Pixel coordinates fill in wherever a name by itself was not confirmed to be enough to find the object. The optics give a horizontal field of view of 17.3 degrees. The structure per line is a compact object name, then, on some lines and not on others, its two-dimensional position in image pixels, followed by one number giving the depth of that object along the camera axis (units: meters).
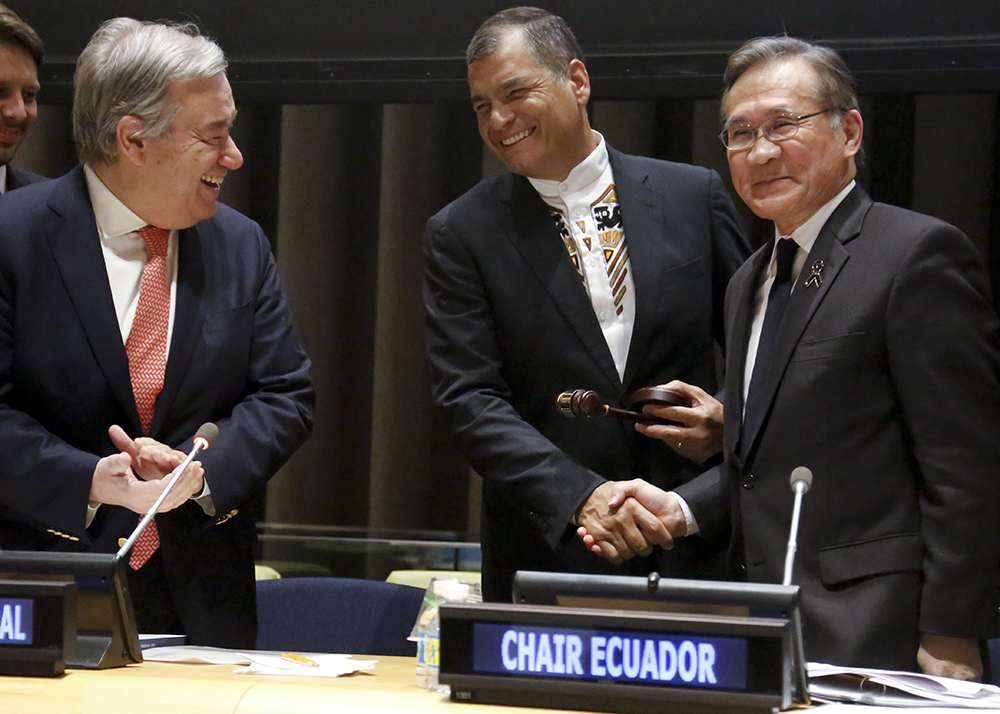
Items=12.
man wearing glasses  3.77
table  3.46
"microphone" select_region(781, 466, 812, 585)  3.54
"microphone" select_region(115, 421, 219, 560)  3.69
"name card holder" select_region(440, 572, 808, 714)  3.41
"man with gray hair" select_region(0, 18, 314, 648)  3.95
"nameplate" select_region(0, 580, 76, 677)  3.54
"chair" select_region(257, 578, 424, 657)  4.11
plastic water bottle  3.58
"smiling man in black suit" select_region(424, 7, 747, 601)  4.13
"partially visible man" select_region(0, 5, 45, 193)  4.31
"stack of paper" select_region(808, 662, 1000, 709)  3.50
